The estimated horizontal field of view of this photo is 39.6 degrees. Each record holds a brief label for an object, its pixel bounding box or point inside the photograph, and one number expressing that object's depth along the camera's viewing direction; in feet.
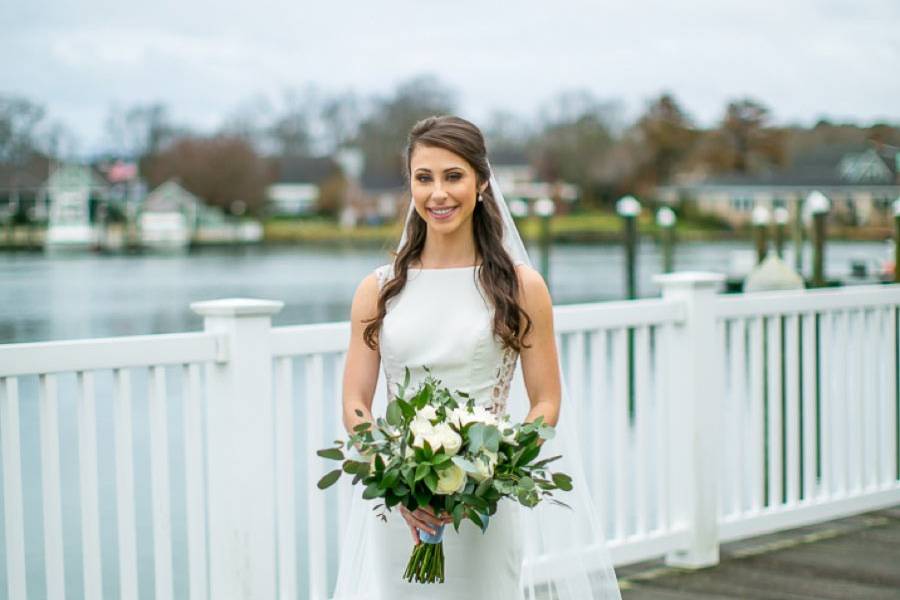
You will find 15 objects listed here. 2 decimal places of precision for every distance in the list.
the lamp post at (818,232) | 37.04
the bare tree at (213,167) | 250.78
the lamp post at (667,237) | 78.07
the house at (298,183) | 257.96
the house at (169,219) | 263.29
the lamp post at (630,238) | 60.52
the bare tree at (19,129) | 191.01
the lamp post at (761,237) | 53.62
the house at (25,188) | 230.68
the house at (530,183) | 233.55
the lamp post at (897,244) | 28.40
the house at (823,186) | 155.02
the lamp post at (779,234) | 76.25
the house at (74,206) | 261.65
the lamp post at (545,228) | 78.23
